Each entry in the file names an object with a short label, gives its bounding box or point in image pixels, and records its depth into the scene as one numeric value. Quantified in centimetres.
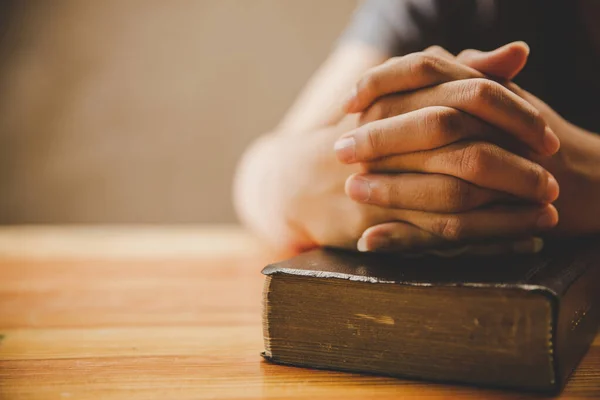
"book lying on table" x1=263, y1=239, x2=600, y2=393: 37
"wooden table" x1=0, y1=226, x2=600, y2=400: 39
